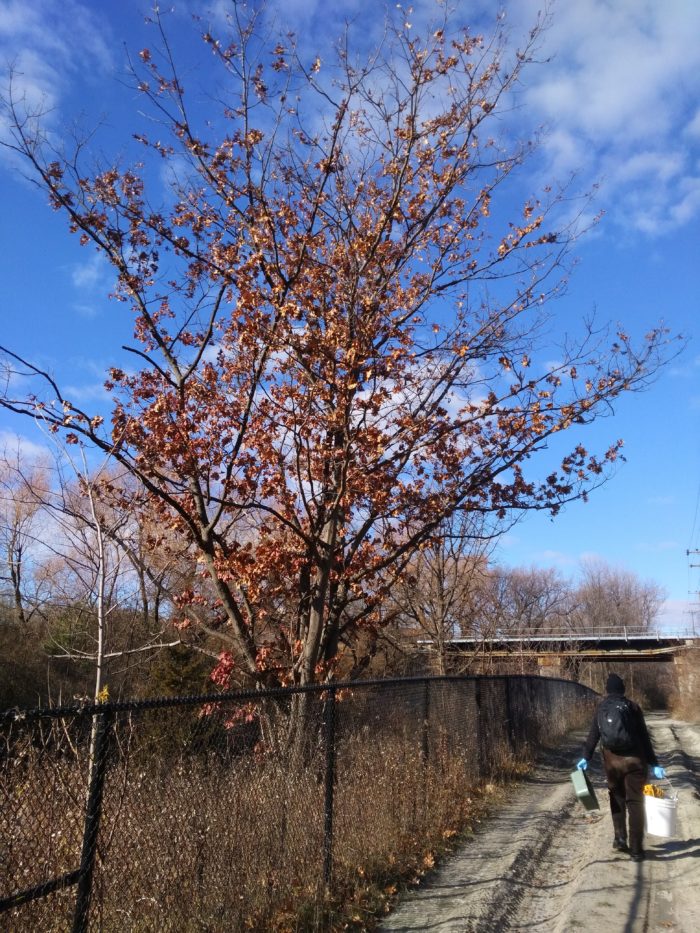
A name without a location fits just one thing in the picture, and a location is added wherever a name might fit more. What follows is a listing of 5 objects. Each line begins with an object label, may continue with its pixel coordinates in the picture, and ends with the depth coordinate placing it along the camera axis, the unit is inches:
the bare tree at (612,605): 3282.5
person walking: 265.9
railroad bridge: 977.0
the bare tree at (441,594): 752.3
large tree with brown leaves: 339.3
